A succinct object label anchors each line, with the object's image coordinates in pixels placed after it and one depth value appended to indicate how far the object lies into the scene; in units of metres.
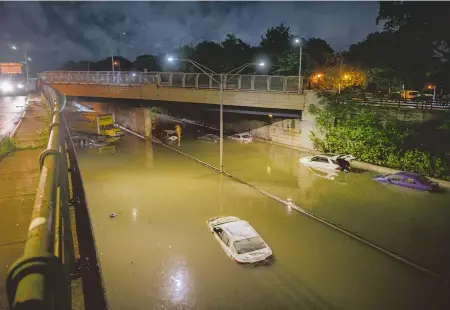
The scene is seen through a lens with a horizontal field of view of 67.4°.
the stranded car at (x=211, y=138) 43.95
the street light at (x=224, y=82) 24.89
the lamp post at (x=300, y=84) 34.24
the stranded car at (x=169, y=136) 45.59
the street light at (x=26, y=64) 48.44
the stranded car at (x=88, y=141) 40.62
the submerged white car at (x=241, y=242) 14.91
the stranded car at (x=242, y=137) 43.52
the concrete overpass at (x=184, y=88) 35.16
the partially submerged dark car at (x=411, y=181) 24.02
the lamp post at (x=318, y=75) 49.50
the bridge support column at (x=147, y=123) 47.75
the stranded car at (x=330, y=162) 29.44
